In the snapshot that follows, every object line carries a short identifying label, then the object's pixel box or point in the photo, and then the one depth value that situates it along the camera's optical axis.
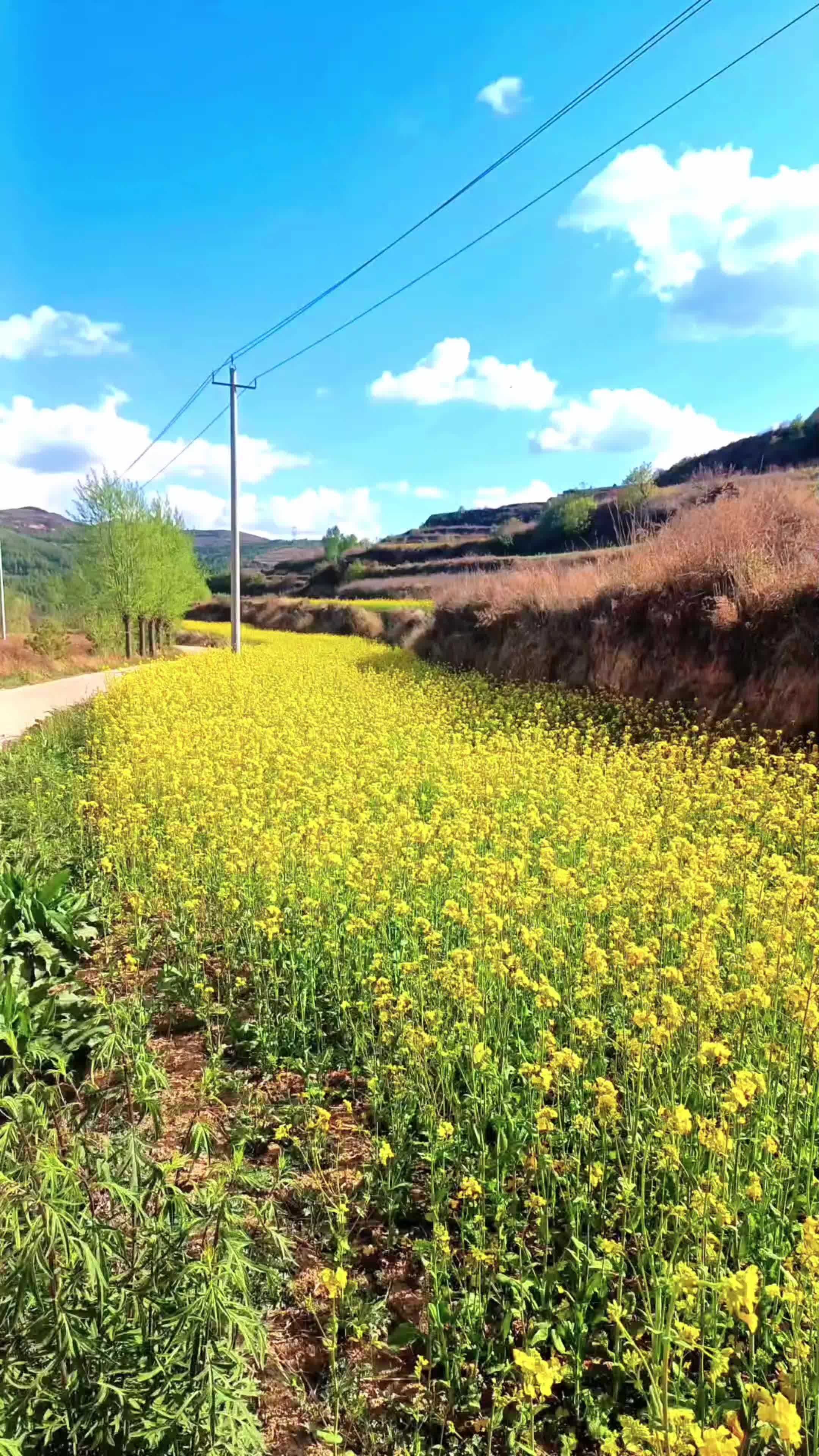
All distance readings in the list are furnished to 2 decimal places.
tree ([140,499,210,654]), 33.22
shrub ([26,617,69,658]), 28.47
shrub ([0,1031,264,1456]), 1.62
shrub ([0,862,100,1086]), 3.43
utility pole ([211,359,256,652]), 20.98
